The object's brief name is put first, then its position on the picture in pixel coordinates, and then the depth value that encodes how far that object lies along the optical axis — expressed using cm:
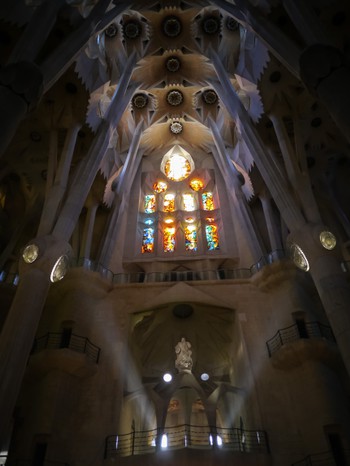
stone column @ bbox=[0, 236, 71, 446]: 931
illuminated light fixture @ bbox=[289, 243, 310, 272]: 1279
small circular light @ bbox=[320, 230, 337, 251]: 1206
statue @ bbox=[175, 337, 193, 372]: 1480
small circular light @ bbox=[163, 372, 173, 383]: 1391
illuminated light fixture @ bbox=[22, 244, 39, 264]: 1198
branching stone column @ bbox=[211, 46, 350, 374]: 1037
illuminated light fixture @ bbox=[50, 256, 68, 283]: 1255
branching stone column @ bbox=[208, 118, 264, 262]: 1780
